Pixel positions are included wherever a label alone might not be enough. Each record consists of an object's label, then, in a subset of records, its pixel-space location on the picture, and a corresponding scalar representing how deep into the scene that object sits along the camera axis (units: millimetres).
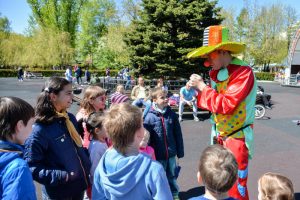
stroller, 11461
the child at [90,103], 3676
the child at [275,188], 2072
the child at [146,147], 3536
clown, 2934
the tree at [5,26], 52762
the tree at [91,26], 44938
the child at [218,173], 1850
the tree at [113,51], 26056
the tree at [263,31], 40062
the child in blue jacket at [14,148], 1796
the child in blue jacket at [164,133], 4230
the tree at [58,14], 46062
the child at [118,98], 6158
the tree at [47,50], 39188
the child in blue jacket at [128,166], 1901
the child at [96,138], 3242
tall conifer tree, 12820
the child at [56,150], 2506
